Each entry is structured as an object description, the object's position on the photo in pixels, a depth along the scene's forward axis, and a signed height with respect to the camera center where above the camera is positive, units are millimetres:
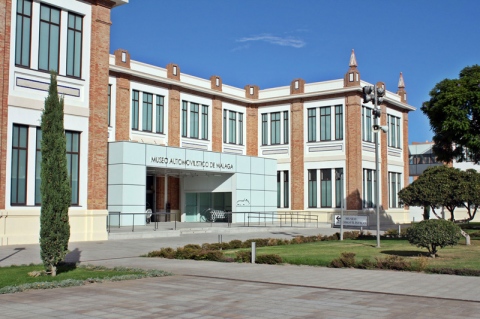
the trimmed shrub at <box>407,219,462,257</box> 18219 -961
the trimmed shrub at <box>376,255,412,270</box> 15641 -1640
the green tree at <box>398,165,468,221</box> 27281 +664
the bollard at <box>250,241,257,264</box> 17969 -1484
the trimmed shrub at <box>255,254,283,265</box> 17453 -1690
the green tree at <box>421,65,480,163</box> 30609 +5055
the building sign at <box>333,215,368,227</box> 28078 -870
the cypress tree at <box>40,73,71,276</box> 14086 +425
